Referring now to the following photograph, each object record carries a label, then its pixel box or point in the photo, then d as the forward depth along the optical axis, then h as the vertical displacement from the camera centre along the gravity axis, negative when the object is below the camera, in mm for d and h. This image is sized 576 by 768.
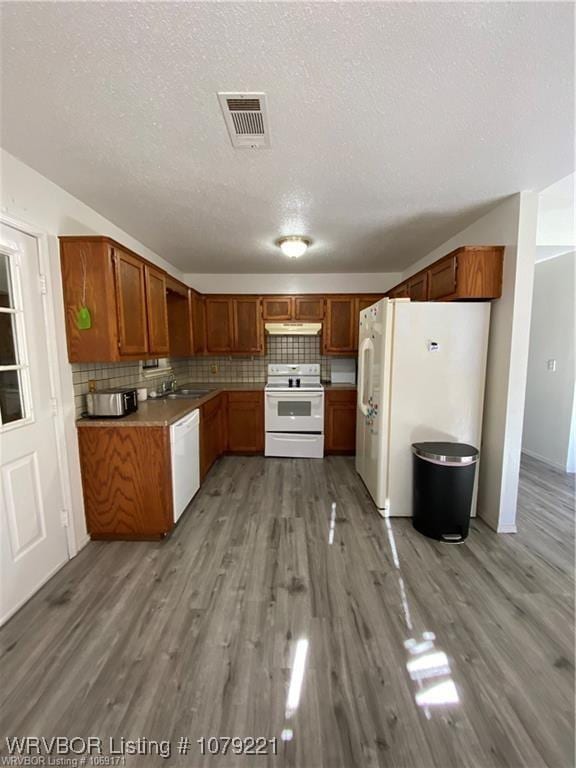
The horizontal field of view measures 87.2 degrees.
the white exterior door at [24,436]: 1665 -506
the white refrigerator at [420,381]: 2402 -274
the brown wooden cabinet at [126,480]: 2199 -961
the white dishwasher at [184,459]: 2362 -950
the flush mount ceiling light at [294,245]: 2852 +972
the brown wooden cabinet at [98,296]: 2018 +365
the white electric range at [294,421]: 3873 -937
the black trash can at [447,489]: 2213 -1045
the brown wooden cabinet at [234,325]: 4148 +320
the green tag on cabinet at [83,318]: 2057 +211
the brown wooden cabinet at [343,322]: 4125 +353
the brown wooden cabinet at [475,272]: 2244 +563
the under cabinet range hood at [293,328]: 4133 +274
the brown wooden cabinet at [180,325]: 3713 +291
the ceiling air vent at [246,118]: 1288 +1061
